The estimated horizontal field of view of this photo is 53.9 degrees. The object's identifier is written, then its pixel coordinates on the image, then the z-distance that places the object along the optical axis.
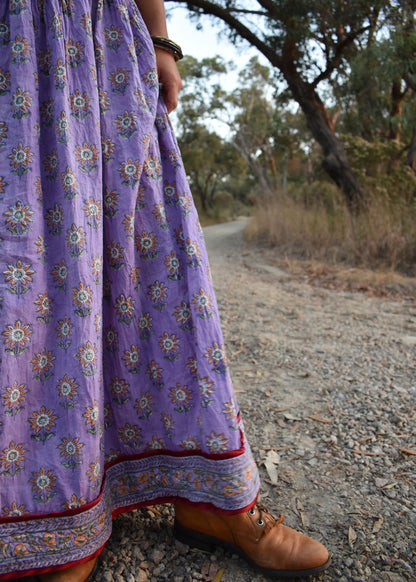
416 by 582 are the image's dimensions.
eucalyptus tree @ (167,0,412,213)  5.45
